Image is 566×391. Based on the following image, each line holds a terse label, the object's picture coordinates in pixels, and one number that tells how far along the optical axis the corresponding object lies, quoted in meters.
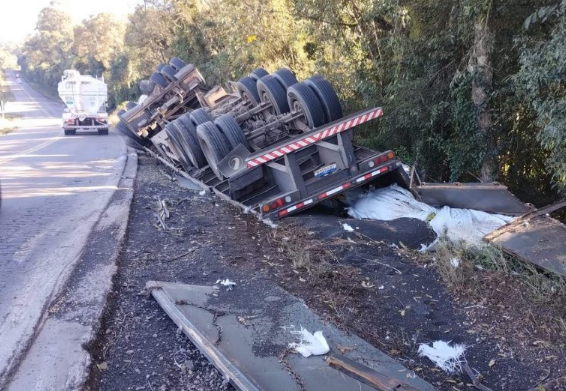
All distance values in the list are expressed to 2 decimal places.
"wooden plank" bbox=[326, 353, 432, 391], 3.13
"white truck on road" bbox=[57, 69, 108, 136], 26.16
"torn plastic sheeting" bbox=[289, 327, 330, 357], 3.62
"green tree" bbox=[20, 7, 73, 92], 73.38
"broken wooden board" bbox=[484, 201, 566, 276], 4.82
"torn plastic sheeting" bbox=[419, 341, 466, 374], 3.72
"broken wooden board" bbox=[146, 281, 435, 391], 3.27
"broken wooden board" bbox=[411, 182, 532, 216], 6.31
